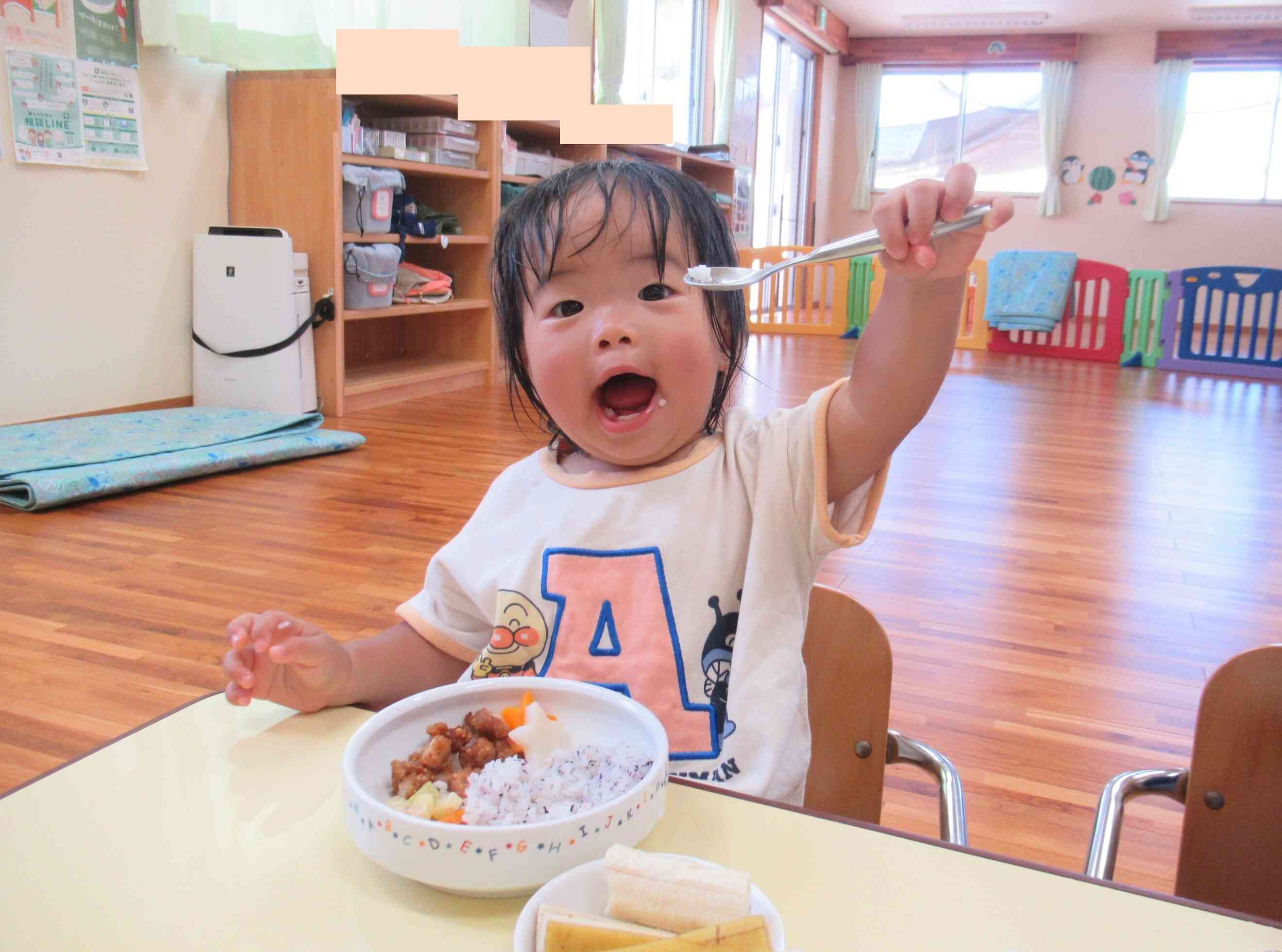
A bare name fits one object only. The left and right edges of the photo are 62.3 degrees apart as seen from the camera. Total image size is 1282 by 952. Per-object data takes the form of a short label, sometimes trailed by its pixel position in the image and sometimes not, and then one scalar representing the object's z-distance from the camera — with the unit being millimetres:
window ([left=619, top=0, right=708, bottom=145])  6029
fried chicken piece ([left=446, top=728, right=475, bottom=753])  481
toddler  640
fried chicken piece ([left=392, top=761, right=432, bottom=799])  447
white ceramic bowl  374
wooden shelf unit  3357
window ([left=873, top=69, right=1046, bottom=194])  9094
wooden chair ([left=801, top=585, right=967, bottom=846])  763
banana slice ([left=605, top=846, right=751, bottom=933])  330
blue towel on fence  6082
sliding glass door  8250
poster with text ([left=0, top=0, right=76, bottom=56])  2752
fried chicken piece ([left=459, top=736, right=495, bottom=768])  464
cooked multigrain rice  410
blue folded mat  2311
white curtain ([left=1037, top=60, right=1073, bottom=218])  8695
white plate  336
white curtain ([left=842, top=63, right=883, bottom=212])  9344
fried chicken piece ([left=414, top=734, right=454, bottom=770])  455
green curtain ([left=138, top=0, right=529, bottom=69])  3123
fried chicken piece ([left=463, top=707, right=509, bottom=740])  485
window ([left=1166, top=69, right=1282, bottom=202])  8367
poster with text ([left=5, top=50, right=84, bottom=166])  2809
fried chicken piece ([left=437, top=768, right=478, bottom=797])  439
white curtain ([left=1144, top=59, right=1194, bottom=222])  8383
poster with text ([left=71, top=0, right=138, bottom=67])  2941
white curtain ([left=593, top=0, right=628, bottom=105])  5324
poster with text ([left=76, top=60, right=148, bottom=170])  2990
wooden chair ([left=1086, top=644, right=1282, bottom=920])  667
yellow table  360
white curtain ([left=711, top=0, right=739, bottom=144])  6688
